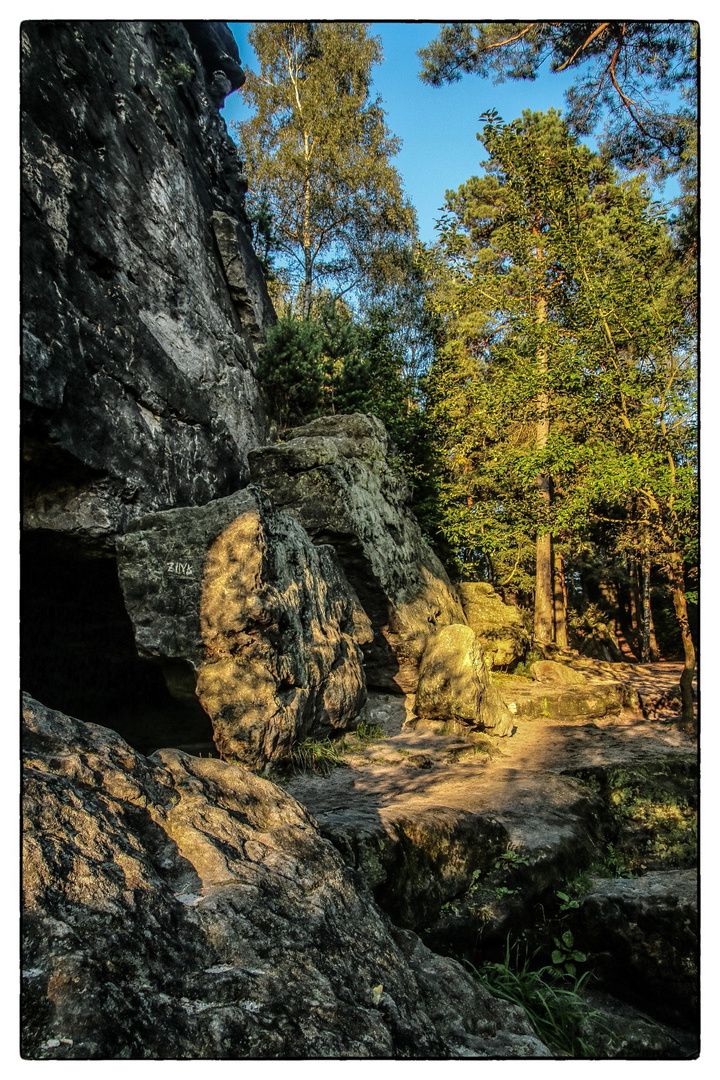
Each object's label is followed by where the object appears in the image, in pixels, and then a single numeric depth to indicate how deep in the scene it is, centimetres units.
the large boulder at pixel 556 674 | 1132
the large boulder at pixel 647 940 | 359
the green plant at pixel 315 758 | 586
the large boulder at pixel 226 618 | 532
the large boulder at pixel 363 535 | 888
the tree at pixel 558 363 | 793
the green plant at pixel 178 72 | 985
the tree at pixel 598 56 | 406
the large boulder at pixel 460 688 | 800
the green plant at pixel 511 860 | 438
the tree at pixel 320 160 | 738
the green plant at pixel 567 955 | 389
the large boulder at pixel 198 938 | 177
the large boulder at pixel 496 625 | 1252
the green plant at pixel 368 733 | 734
